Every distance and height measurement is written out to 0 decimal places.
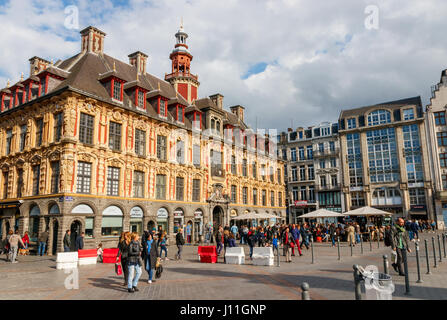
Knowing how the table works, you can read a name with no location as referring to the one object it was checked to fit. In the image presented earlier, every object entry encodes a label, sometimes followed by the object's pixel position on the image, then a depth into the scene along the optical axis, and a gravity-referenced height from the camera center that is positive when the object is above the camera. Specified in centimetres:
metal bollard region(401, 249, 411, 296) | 828 -171
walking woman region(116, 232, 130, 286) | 1029 -87
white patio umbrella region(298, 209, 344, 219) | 2761 +27
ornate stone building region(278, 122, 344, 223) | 5438 +809
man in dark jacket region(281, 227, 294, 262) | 1589 -113
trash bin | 638 -133
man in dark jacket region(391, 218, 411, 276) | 1064 -76
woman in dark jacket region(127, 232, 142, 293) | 959 -126
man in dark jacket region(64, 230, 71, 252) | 1823 -105
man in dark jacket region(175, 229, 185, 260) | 1780 -109
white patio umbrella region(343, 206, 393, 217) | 2589 +34
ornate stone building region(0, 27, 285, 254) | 2261 +525
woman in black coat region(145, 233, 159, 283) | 1096 -115
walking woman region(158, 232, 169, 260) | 1648 -104
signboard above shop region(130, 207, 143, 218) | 2578 +69
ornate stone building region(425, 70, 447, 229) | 4456 +1029
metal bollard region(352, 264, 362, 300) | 621 -121
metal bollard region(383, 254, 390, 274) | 905 -125
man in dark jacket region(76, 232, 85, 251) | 1756 -107
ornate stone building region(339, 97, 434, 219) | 4678 +831
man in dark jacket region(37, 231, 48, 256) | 2112 -119
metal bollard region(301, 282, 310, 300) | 520 -114
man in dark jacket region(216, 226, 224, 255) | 1811 -111
